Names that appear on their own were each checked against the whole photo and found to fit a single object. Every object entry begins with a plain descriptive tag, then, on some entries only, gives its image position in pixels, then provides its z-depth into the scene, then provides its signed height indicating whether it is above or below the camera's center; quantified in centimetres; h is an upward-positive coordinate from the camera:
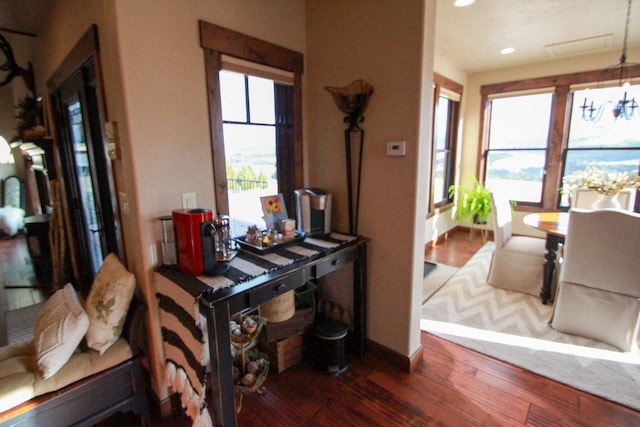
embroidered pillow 154 -75
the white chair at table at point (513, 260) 314 -106
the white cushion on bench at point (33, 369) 129 -96
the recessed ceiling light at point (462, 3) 259 +131
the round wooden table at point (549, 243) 282 -81
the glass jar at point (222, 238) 164 -41
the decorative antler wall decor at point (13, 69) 331 +108
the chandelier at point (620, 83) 294 +88
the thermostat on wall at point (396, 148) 184 +6
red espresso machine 147 -36
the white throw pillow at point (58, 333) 137 -79
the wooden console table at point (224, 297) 130 -63
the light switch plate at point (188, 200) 172 -22
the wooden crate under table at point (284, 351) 204 -129
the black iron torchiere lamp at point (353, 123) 194 +24
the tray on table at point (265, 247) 180 -51
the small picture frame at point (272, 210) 204 -33
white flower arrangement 269 -23
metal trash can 199 -123
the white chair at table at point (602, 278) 215 -90
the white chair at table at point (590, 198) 292 -41
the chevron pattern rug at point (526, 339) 196 -141
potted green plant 480 -70
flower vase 268 -40
